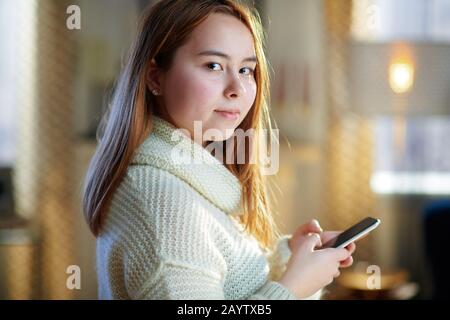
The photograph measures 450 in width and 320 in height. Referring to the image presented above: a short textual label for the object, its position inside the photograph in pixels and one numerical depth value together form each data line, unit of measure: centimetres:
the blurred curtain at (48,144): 247
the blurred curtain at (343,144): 246
